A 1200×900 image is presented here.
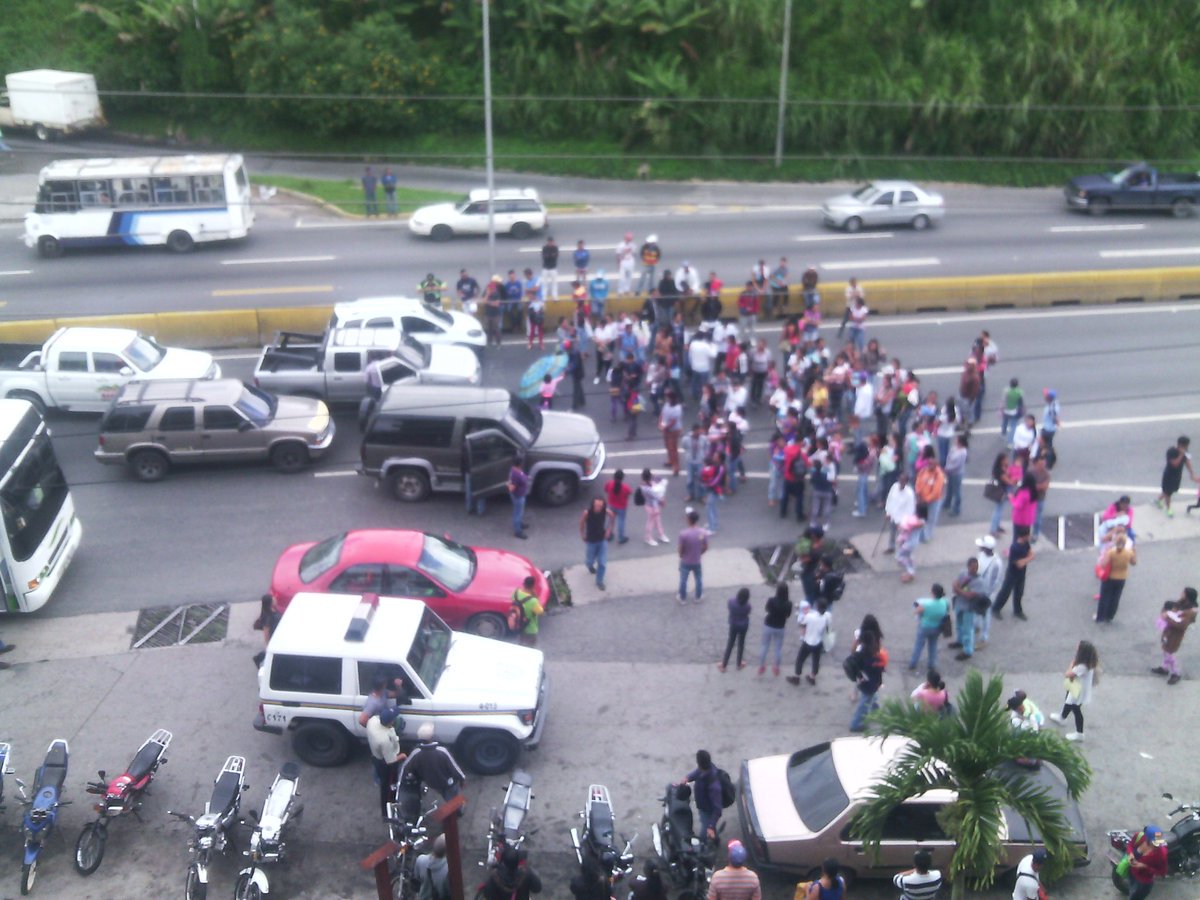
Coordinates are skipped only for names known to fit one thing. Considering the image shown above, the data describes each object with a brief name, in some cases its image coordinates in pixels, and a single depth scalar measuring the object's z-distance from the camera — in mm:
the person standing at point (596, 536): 14969
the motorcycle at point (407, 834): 10266
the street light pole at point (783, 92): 34938
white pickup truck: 19938
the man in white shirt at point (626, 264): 25188
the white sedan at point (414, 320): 21047
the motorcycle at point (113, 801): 10906
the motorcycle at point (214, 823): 10414
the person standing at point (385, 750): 11195
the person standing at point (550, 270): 24828
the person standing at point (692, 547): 14594
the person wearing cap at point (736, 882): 9672
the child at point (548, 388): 19594
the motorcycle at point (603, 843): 10352
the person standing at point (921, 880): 9586
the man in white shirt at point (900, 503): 15406
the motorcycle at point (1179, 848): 10539
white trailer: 33656
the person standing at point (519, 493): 16344
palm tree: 8961
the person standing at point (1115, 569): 14102
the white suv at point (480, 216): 29734
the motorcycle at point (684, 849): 10555
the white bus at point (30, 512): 14312
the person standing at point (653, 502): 16092
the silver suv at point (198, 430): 18094
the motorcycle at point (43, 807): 10648
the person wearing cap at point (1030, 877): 9452
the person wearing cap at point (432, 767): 11016
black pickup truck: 32344
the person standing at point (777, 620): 13125
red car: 13570
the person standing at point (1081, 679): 12117
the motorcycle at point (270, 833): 10406
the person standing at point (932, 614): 13148
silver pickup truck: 20000
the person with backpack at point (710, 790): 10758
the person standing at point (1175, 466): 16625
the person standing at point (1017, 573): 14289
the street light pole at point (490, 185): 24594
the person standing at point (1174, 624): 13000
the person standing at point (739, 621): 13102
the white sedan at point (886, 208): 30891
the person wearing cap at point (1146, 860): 10109
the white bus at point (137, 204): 28000
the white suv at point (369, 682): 11719
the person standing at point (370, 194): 31750
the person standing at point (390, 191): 31797
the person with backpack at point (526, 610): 13617
